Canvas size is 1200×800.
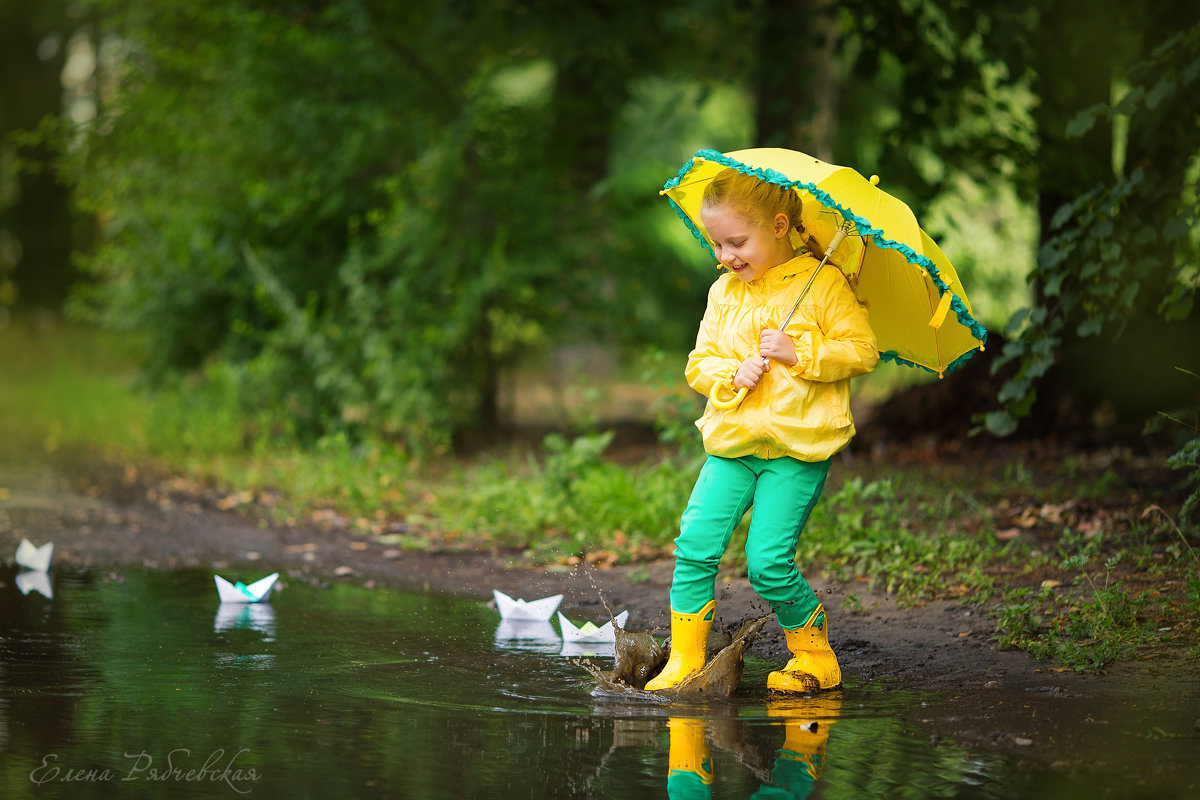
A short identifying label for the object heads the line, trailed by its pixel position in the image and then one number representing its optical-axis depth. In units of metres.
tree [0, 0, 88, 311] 21.83
